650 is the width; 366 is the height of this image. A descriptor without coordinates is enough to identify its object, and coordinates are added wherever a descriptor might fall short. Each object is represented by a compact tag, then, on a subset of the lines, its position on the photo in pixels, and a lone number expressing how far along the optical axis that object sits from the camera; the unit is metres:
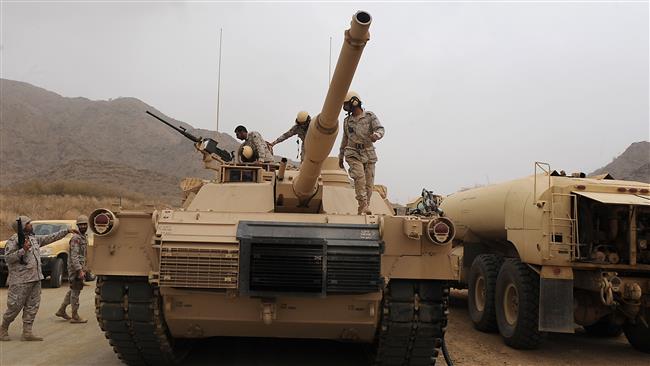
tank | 5.17
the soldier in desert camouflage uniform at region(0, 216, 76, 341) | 7.55
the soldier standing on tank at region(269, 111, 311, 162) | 9.20
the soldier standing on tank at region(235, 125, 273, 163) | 9.16
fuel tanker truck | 7.14
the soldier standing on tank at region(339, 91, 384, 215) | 7.27
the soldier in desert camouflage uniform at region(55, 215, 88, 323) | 8.70
